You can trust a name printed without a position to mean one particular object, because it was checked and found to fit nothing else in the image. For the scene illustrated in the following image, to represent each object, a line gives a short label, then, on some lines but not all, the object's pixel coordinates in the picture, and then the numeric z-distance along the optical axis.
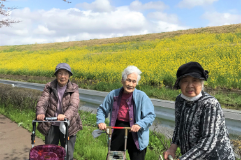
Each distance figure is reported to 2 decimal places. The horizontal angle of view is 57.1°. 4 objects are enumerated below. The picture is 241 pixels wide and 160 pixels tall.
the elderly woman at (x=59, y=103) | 3.05
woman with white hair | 2.71
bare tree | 7.93
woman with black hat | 1.57
